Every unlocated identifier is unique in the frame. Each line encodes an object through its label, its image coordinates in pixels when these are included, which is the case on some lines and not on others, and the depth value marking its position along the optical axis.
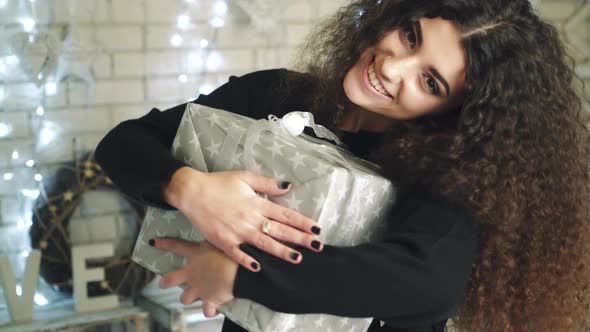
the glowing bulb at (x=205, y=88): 2.37
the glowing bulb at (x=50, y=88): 2.17
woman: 0.85
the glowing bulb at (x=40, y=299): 2.25
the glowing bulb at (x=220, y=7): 2.32
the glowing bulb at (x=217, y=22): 2.33
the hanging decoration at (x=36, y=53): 2.08
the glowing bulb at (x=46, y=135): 2.19
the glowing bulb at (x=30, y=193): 2.18
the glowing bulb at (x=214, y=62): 2.36
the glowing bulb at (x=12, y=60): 2.09
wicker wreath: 2.19
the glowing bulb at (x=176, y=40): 2.29
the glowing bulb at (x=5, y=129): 2.13
